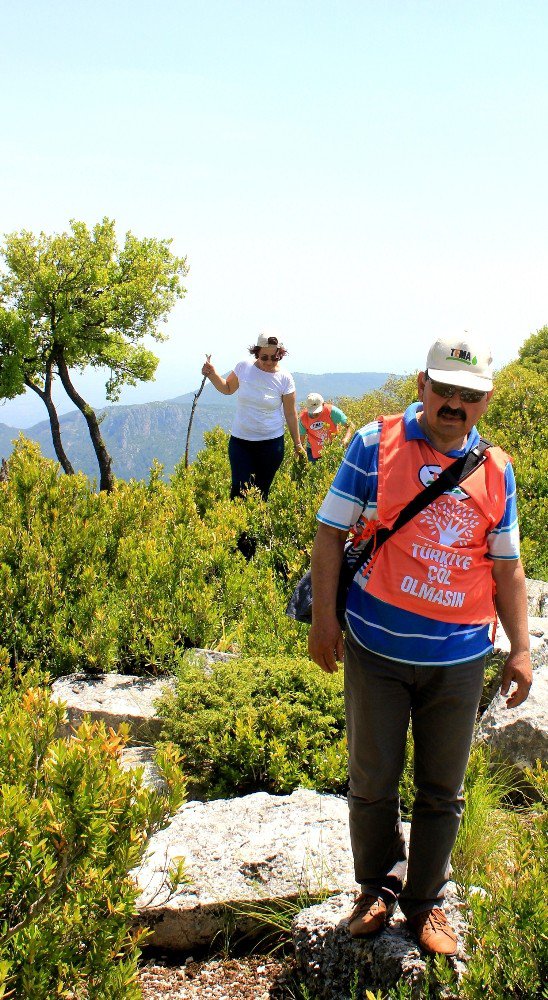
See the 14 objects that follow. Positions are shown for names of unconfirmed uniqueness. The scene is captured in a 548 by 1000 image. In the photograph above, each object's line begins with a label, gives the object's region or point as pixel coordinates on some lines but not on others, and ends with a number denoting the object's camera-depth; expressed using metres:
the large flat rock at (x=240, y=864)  2.84
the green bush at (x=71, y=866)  2.03
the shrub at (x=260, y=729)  3.56
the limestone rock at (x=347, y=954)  2.46
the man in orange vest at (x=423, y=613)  2.35
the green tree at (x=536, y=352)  24.11
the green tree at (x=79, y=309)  34.59
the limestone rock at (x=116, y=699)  4.22
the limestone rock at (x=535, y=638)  4.42
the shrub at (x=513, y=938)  2.08
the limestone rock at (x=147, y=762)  3.67
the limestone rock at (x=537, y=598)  5.47
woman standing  7.12
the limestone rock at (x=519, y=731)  3.85
